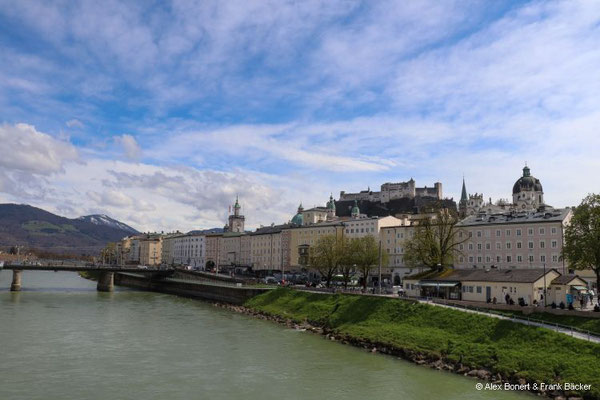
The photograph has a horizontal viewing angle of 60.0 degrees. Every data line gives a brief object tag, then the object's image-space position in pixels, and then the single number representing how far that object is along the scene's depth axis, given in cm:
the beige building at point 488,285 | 4622
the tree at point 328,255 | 7750
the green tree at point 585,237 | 4516
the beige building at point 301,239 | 12129
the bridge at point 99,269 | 9106
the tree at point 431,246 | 6425
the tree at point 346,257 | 7588
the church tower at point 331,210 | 14920
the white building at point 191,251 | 17962
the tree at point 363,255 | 7644
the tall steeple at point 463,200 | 18020
